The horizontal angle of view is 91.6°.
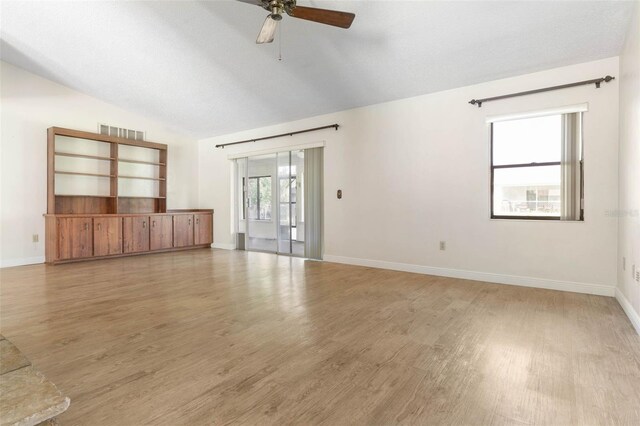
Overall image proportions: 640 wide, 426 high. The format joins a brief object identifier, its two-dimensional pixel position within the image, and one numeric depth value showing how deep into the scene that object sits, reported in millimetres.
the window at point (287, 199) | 6645
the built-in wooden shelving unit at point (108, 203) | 5523
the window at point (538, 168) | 3682
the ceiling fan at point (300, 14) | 2592
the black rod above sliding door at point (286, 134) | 5601
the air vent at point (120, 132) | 6357
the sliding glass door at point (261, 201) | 7973
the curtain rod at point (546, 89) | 3464
